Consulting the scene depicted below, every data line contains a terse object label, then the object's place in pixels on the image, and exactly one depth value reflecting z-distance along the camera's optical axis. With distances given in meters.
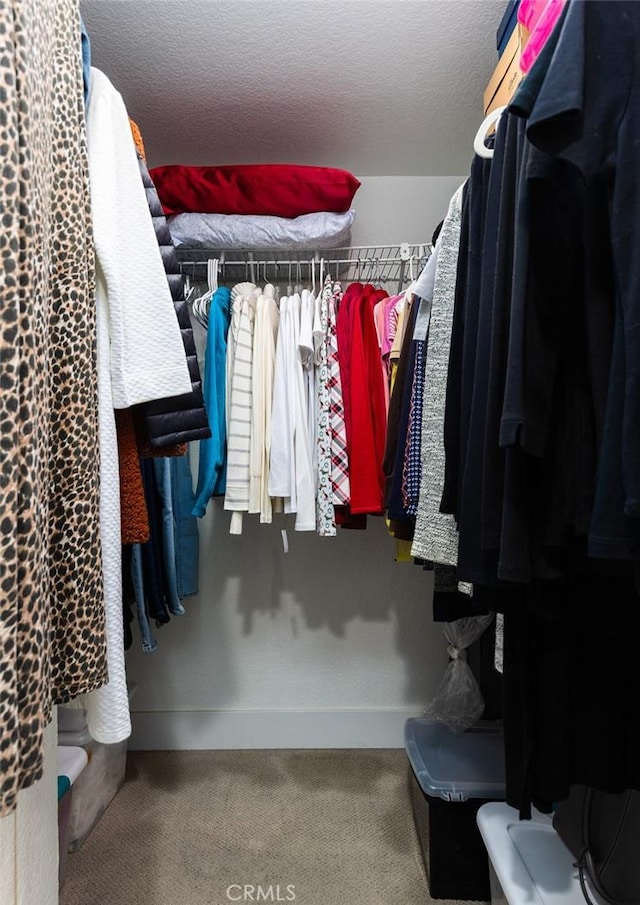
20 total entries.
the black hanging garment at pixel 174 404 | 0.98
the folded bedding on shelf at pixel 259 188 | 1.83
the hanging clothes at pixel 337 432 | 1.68
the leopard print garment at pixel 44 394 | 0.56
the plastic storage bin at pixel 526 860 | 1.05
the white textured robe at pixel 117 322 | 0.85
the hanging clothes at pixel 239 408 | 1.72
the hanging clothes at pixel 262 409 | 1.72
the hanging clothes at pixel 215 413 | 1.74
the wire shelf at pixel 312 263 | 1.94
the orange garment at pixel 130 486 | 0.98
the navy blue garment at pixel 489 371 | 0.75
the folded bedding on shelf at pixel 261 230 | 1.85
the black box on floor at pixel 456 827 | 1.43
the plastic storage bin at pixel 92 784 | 1.60
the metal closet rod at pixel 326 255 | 1.92
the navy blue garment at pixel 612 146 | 0.55
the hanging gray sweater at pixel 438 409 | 1.08
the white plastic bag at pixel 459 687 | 1.80
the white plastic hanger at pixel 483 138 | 0.93
